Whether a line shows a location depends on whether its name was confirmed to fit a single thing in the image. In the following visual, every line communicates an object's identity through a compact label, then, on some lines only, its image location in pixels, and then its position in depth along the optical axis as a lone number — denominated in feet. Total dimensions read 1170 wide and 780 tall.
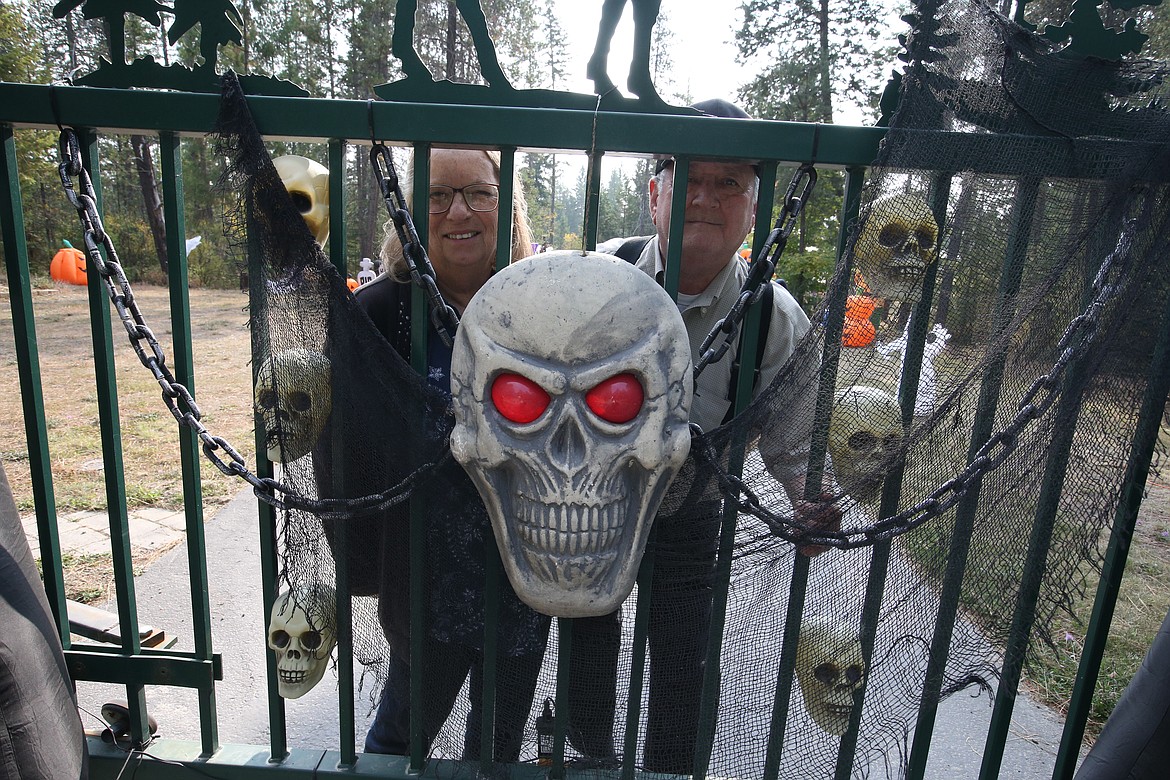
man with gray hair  5.58
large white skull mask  4.58
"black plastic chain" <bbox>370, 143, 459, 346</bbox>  5.23
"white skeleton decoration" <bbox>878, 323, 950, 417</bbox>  5.28
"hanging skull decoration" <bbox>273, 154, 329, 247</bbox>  5.90
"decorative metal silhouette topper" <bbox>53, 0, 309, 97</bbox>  5.25
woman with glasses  5.86
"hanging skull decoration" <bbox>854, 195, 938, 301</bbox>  5.05
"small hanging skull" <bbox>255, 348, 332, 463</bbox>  5.45
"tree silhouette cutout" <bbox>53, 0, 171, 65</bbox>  5.23
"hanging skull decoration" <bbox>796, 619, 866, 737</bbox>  5.62
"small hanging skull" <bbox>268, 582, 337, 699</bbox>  5.90
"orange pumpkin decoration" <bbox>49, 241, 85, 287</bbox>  50.49
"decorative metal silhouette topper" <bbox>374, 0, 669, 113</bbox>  5.12
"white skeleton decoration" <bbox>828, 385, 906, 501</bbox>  5.23
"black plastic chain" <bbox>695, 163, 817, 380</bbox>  5.07
